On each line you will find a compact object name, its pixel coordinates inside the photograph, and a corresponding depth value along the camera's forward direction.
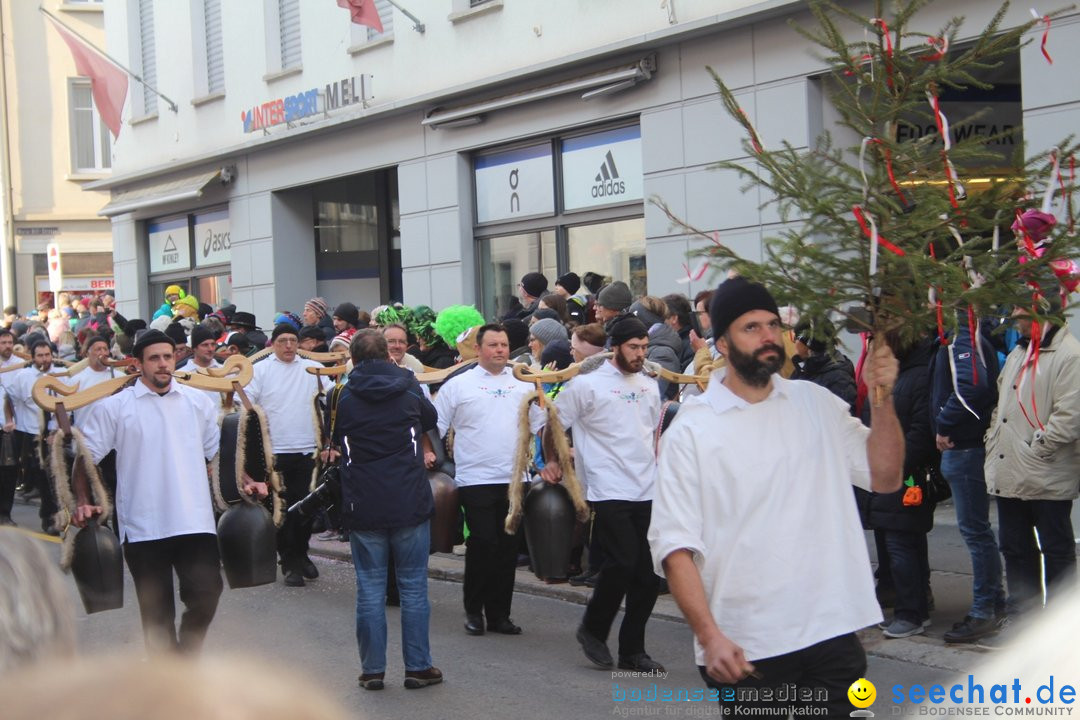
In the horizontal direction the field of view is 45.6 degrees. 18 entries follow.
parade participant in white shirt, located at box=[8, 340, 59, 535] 14.77
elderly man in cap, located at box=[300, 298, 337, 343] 14.88
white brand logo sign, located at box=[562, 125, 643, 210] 14.72
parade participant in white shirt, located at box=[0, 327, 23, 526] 14.40
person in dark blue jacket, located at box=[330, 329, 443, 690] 7.21
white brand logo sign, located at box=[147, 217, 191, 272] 23.31
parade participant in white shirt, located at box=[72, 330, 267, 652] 7.00
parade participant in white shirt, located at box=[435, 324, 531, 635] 8.52
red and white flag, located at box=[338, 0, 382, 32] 16.83
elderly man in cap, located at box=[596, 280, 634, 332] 11.24
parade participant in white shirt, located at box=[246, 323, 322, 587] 10.60
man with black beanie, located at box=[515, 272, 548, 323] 13.70
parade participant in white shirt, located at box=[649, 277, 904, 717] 4.29
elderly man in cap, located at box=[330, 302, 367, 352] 13.87
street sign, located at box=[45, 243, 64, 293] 27.47
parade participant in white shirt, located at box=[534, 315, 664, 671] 7.51
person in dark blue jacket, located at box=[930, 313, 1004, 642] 7.68
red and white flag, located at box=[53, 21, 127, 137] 22.38
